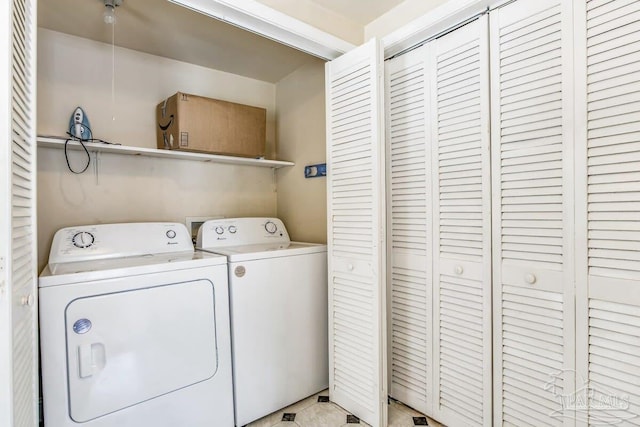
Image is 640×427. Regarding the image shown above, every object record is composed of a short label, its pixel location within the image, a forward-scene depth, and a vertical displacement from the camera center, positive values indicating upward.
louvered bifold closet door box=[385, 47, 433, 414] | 1.80 -0.13
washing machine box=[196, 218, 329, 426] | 1.78 -0.65
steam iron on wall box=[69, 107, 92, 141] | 1.96 +0.50
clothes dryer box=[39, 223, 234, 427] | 1.32 -0.56
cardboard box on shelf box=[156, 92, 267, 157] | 2.09 +0.56
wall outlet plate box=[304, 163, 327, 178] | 2.44 +0.28
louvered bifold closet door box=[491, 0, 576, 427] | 1.30 -0.02
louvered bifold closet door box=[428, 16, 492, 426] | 1.55 -0.09
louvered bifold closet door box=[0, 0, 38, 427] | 0.82 -0.05
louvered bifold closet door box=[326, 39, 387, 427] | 1.74 -0.14
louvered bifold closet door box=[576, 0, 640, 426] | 1.14 -0.02
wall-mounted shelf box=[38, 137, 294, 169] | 1.84 +0.36
